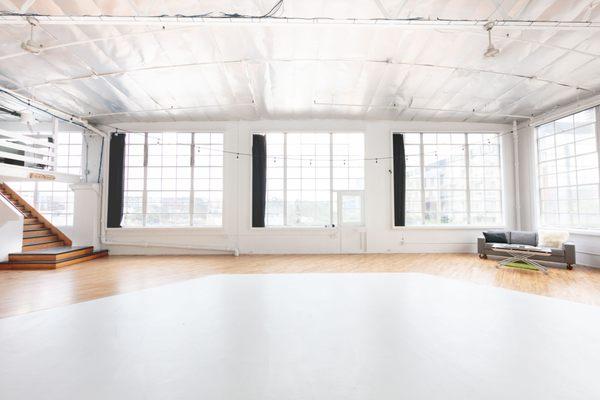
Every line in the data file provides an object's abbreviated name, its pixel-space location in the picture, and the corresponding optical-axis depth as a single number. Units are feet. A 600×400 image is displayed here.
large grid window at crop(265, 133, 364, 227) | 25.29
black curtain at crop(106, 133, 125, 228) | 24.22
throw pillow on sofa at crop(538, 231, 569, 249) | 19.12
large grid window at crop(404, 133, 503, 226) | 25.45
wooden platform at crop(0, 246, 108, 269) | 18.01
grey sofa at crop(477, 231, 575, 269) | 17.88
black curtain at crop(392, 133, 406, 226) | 24.84
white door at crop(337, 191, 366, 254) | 24.50
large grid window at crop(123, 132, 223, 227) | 24.89
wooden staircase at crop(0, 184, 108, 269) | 18.16
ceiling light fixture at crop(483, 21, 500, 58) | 10.91
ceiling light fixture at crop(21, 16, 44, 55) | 10.59
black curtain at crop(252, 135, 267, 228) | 24.48
